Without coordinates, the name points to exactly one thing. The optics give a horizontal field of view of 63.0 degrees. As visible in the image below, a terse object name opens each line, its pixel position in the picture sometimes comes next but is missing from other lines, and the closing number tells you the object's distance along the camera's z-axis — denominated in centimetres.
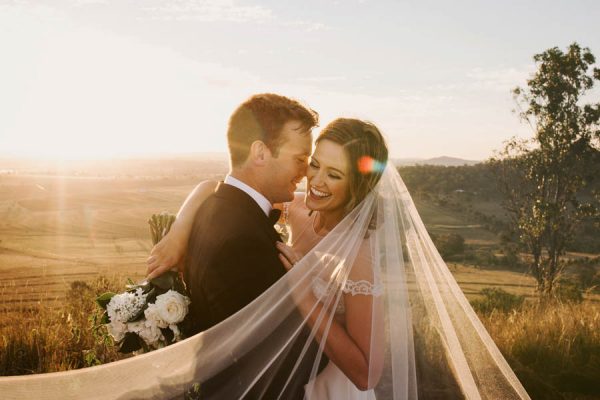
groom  231
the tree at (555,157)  1435
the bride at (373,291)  270
